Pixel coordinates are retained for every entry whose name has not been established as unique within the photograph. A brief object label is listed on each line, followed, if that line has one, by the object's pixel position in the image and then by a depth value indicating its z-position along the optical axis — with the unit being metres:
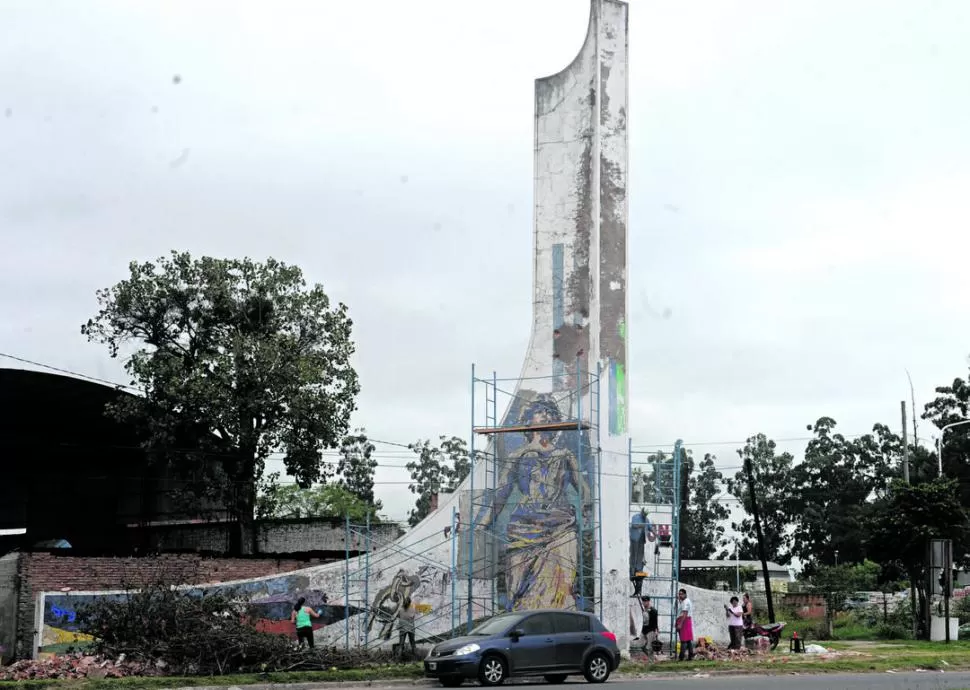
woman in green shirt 25.51
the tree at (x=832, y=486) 81.25
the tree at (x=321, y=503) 81.19
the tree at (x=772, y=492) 84.75
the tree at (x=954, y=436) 60.97
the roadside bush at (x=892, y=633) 36.56
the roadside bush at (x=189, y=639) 22.22
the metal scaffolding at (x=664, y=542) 28.58
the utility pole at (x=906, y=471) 35.94
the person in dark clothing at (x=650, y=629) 27.12
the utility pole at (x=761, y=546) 40.55
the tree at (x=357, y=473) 81.81
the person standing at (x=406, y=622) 25.44
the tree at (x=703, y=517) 95.31
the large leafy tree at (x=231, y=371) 38.28
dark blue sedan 20.23
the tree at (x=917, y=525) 35.69
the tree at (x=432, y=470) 86.06
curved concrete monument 27.86
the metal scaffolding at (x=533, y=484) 27.67
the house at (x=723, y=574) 62.38
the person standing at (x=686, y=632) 26.70
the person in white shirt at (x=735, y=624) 29.06
